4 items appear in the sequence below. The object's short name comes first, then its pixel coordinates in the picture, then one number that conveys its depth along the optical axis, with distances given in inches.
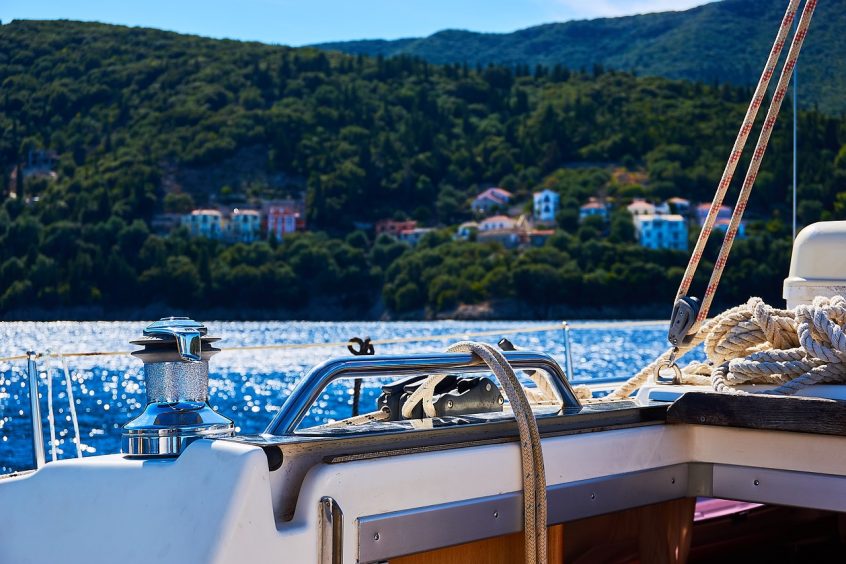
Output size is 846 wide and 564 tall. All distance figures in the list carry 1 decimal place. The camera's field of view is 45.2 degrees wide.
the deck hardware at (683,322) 74.0
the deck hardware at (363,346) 103.3
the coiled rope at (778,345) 62.7
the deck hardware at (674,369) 73.8
